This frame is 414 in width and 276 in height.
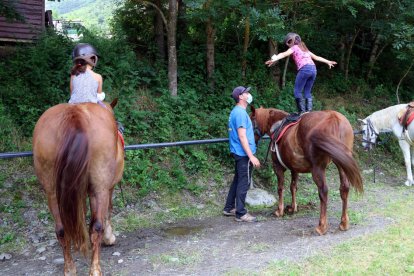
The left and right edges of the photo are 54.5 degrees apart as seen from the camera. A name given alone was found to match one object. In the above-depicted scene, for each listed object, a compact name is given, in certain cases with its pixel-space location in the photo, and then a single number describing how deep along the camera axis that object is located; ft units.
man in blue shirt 18.98
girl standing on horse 20.72
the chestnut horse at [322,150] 16.16
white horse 29.09
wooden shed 34.54
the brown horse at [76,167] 11.34
